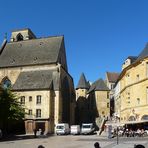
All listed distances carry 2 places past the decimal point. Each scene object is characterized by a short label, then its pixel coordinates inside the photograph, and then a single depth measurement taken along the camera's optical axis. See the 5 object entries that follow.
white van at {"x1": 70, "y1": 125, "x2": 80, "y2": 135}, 31.63
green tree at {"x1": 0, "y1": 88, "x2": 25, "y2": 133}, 24.90
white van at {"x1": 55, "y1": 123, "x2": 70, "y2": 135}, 31.53
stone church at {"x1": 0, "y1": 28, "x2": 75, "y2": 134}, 35.13
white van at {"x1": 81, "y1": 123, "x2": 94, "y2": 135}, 31.51
